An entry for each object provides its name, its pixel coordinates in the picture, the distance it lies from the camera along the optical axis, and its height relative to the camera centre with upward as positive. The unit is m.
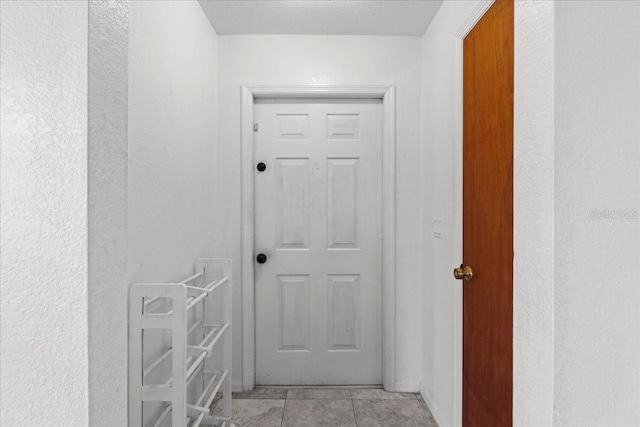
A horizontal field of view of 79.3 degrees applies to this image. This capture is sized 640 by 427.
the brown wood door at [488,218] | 1.39 -0.03
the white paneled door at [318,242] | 2.55 -0.21
